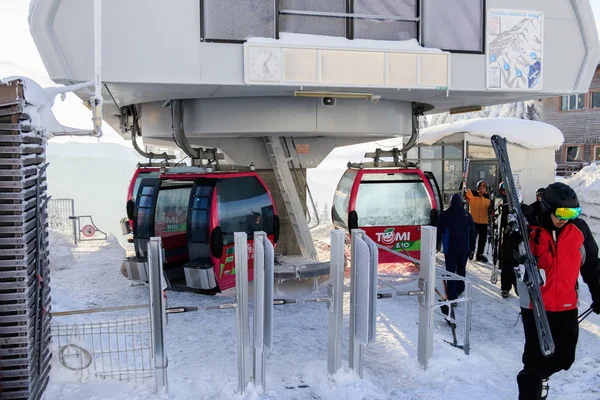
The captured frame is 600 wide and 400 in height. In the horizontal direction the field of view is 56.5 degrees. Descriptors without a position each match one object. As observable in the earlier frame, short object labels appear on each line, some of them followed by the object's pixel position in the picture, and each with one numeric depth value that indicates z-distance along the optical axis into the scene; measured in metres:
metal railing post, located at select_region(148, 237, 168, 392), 4.63
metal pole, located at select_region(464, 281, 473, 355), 5.64
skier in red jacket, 4.21
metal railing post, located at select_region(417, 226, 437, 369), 5.40
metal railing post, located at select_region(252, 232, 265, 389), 4.77
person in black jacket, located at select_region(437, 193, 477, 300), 7.21
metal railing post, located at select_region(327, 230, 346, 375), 5.16
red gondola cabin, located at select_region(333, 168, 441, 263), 9.43
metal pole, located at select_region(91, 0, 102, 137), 5.41
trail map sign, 8.44
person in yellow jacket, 10.66
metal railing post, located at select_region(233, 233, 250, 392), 4.80
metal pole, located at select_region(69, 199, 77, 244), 14.99
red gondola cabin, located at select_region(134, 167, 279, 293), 8.03
